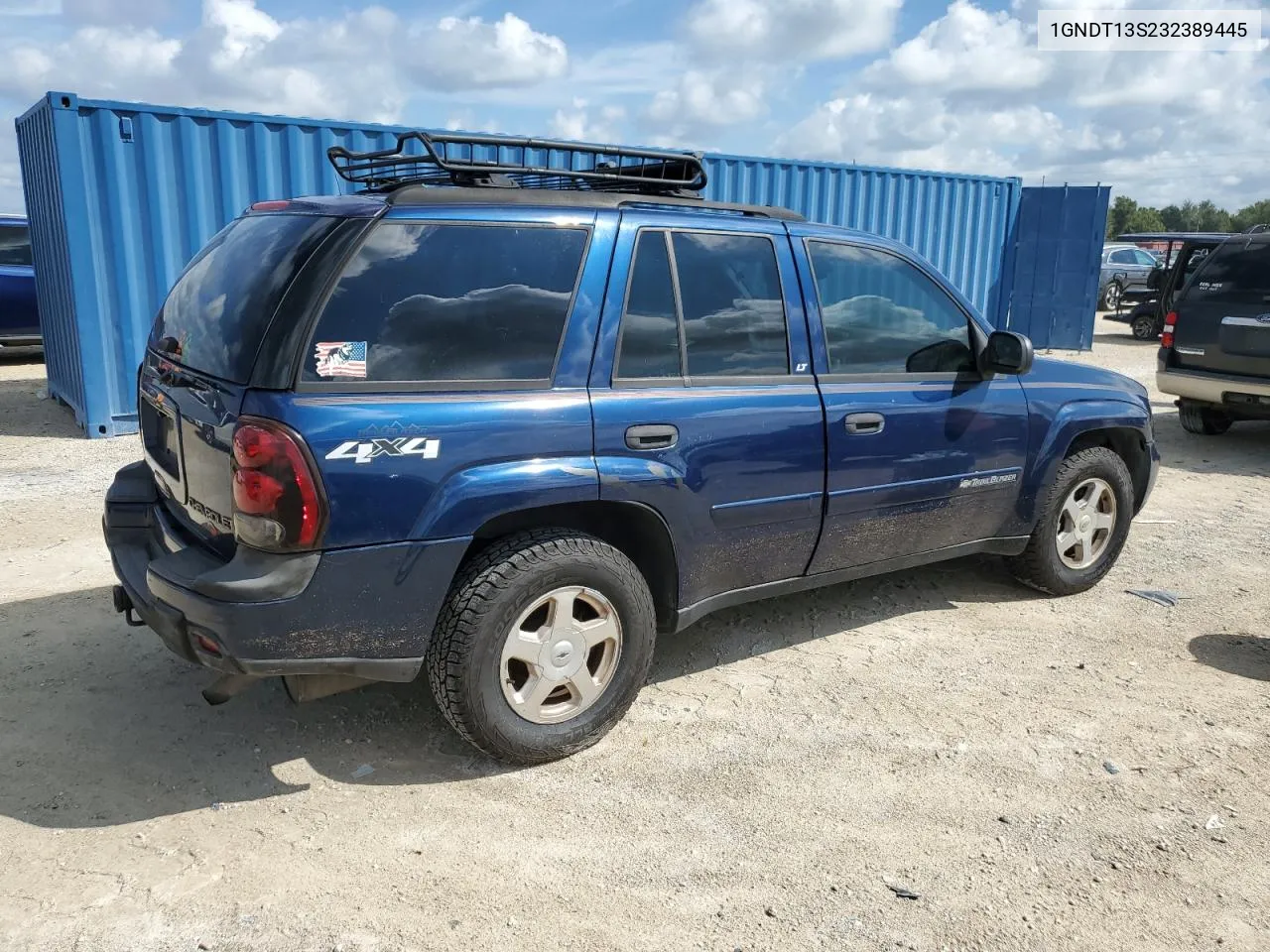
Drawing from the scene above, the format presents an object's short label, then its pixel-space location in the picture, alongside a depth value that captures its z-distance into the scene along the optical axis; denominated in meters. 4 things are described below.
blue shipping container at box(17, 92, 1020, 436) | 8.27
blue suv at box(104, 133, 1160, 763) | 2.90
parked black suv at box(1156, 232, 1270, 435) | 8.45
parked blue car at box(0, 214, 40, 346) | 12.59
